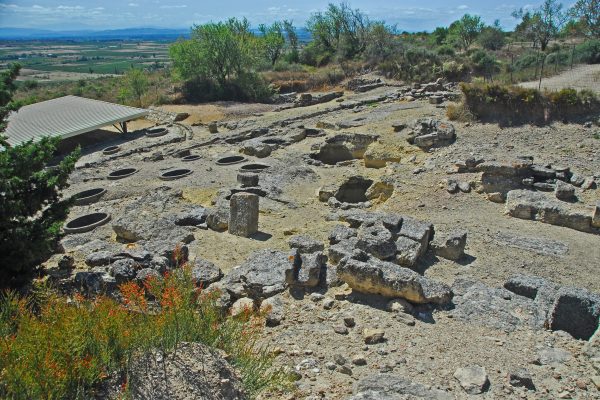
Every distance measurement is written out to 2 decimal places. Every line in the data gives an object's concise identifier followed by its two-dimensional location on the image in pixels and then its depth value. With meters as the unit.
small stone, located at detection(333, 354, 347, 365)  6.61
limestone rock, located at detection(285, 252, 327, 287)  9.01
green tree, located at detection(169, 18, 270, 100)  37.19
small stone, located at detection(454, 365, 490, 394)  5.92
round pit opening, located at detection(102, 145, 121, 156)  23.73
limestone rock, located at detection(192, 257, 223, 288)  9.52
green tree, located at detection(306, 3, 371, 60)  49.97
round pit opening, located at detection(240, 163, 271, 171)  18.53
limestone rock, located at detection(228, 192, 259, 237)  12.14
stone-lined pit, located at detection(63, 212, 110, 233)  13.16
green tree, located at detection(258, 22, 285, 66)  54.50
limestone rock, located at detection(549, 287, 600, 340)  7.39
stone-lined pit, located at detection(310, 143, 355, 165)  21.05
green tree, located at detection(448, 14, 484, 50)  54.44
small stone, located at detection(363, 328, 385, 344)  7.13
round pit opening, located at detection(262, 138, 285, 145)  22.14
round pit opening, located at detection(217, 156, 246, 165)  19.69
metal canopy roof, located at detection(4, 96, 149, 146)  24.06
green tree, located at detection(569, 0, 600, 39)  36.75
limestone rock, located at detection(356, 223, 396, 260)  10.05
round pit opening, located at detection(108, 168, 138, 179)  18.77
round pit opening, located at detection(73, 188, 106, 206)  15.83
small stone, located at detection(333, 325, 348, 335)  7.46
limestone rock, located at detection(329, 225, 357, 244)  10.95
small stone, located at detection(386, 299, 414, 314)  8.07
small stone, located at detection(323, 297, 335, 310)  8.38
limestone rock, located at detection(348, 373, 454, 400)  5.52
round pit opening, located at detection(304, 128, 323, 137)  23.33
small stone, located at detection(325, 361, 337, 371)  6.50
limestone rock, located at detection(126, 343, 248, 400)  4.78
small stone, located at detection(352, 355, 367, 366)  6.65
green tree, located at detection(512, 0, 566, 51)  44.94
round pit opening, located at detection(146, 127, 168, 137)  26.48
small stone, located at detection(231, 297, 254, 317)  8.20
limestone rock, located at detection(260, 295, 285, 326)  8.01
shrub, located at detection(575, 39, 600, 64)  28.86
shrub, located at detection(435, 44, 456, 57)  42.97
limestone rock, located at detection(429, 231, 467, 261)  10.48
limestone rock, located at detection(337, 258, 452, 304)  8.26
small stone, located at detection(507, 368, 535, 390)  5.99
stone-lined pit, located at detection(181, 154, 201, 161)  20.66
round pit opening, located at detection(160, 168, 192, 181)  17.73
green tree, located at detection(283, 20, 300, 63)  65.94
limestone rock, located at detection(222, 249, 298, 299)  8.97
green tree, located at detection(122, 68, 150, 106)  36.25
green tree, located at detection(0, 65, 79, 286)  7.98
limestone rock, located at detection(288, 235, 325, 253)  10.58
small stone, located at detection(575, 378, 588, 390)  5.99
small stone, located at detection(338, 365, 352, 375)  6.40
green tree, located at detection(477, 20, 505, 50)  51.31
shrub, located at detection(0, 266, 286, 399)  4.36
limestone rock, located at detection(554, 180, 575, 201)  13.48
